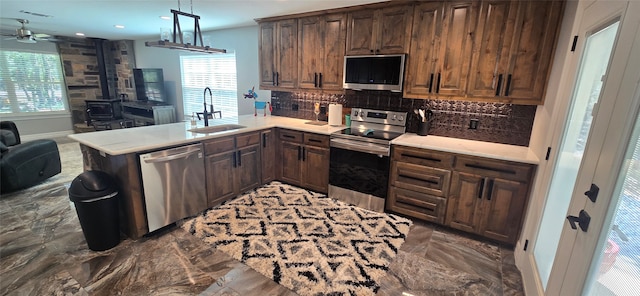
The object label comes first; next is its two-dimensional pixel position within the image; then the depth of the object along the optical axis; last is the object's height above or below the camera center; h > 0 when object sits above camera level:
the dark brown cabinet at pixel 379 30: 2.98 +0.70
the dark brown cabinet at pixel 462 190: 2.46 -0.91
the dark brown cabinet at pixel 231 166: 3.02 -0.93
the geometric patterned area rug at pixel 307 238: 2.12 -1.40
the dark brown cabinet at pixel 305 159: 3.46 -0.91
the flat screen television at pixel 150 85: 6.21 -0.03
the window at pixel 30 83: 5.96 -0.09
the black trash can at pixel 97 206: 2.26 -1.03
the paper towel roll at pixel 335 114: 3.72 -0.32
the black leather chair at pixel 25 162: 3.39 -1.09
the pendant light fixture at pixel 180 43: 2.35 +0.38
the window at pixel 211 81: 5.28 +0.09
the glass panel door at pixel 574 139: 1.43 -0.23
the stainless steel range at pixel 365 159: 3.04 -0.77
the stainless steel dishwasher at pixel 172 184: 2.46 -0.95
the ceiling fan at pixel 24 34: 4.55 +0.72
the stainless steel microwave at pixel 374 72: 3.05 +0.23
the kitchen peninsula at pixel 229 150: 2.39 -0.61
